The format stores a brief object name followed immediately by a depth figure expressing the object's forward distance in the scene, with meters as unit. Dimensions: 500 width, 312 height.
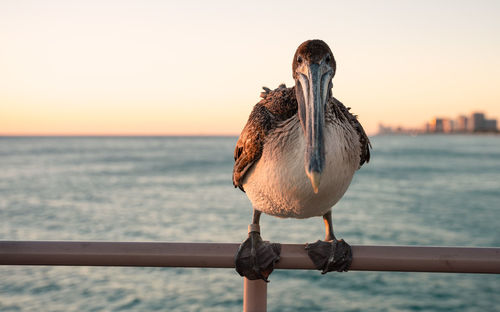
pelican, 1.87
